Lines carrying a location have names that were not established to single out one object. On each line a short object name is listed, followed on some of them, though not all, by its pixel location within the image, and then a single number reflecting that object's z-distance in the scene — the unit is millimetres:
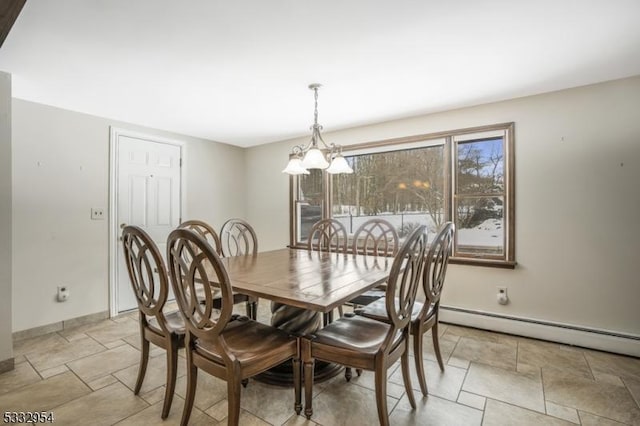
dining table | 1571
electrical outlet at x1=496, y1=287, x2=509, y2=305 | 2926
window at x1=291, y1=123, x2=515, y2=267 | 3021
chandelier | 2320
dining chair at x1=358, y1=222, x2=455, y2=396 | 1853
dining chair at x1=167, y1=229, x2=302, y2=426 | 1394
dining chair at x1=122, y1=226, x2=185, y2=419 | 1688
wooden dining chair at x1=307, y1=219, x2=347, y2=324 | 3312
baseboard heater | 2467
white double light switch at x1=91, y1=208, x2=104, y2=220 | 3312
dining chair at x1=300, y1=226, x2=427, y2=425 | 1514
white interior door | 3527
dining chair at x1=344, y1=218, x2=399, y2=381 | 2518
